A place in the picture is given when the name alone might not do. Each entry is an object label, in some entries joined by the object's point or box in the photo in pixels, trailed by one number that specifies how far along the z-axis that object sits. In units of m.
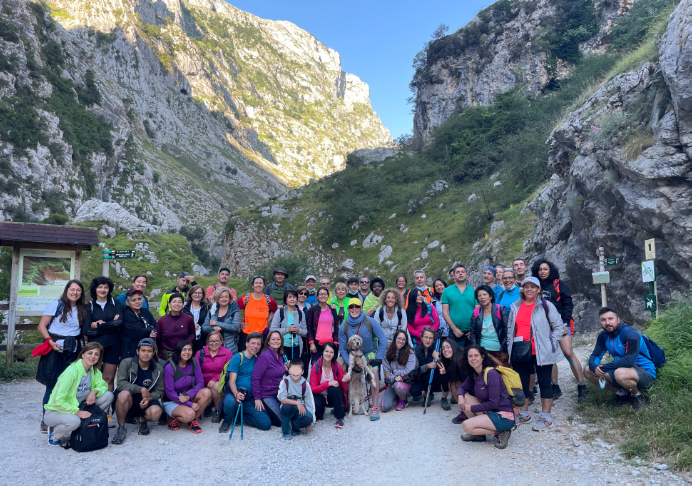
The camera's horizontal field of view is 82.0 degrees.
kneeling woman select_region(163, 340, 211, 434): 4.94
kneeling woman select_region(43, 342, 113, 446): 4.29
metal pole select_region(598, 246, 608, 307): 7.32
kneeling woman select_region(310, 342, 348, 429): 5.31
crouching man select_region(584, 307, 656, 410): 4.37
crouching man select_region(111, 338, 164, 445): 4.71
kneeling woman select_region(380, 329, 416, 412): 5.76
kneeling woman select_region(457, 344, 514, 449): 4.29
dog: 5.50
